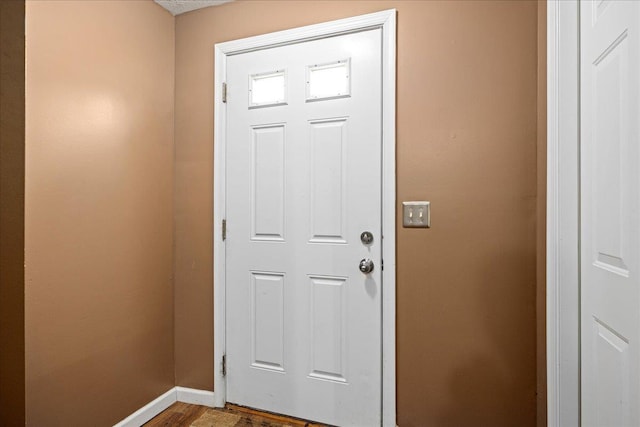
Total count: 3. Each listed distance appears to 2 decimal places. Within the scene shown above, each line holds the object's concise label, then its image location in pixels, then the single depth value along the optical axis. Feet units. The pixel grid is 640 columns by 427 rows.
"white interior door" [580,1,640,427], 2.89
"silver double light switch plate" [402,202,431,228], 5.61
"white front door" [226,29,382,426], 5.86
